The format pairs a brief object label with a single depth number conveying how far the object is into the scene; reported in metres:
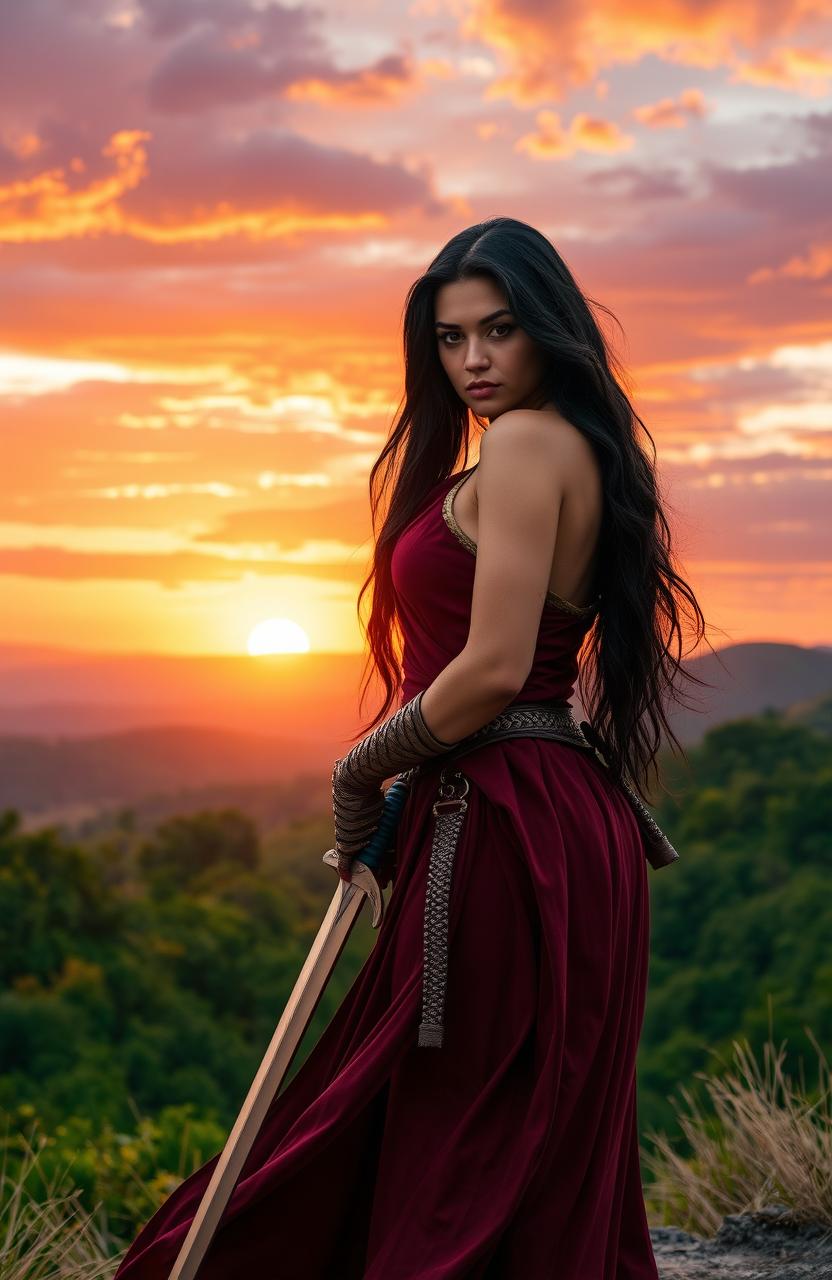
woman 2.53
